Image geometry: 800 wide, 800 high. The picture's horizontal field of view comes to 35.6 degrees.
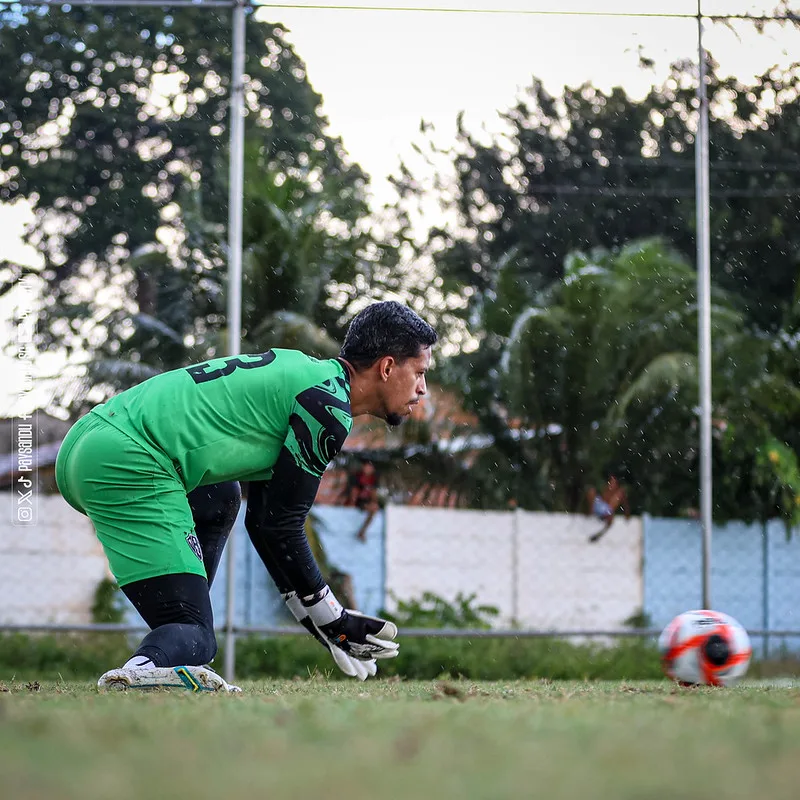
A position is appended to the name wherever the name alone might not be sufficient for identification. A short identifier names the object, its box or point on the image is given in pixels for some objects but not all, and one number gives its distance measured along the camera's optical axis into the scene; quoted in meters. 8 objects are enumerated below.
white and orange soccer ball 4.03
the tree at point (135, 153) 13.45
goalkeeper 3.47
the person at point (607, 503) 11.60
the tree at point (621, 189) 15.11
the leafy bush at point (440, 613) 10.66
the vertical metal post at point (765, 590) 10.82
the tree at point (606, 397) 11.69
